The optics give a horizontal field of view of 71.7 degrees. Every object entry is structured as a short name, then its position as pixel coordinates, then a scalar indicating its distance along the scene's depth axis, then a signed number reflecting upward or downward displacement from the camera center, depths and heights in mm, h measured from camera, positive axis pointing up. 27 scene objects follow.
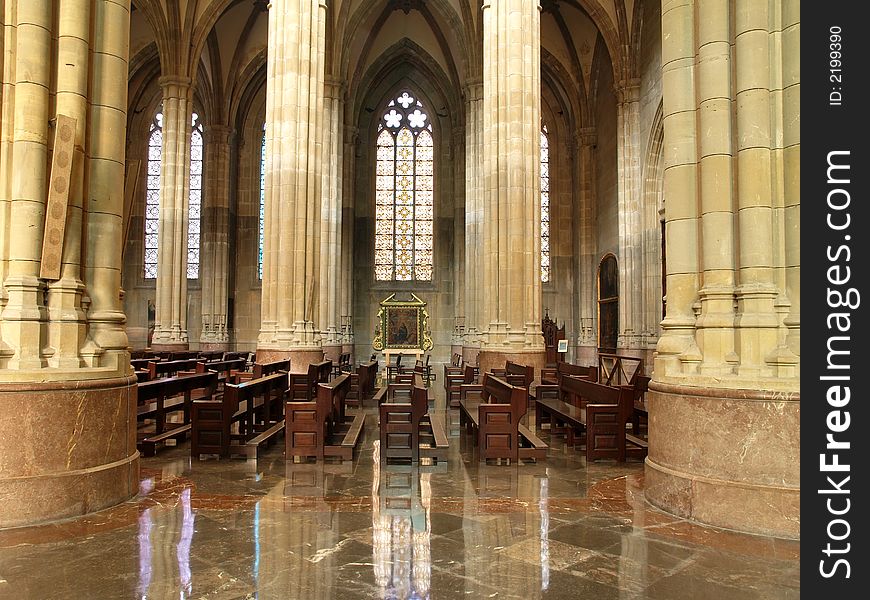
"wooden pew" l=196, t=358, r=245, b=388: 11836 -1027
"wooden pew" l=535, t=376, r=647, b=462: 7371 -1248
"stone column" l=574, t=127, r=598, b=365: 28938 +4050
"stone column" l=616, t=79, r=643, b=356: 22750 +4594
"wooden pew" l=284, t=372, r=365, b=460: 7289 -1317
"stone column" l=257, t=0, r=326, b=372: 15242 +3854
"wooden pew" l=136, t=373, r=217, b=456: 7684 -1132
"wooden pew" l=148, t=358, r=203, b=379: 11241 -958
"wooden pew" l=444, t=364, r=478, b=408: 12778 -1301
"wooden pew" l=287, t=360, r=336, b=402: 10883 -1141
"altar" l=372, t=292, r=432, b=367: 28328 -115
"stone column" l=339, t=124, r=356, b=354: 28719 +4958
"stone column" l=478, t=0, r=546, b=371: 15273 +3681
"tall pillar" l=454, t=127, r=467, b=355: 29562 +5330
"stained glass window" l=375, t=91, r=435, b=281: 31078 +6836
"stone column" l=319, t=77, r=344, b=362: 21953 +4029
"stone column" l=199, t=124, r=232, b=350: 28828 +4930
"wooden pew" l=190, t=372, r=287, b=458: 7320 -1303
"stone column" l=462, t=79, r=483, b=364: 22250 +3930
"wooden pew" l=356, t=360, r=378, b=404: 13370 -1338
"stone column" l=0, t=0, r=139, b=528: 4832 +411
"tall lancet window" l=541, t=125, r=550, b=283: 31500 +6574
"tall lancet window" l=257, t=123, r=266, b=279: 30966 +4380
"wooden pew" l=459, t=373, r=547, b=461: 7168 -1276
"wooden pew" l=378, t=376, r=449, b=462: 7273 -1347
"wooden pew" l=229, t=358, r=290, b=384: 11062 -934
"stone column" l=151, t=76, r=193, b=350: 22062 +3410
